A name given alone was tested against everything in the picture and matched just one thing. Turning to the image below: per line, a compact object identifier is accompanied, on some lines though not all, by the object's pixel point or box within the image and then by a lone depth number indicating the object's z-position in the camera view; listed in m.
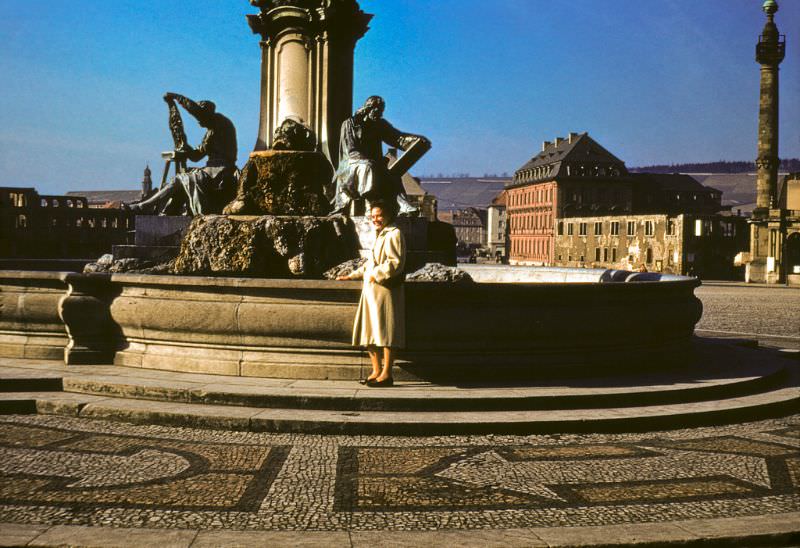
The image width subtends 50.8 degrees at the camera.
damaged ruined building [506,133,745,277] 69.25
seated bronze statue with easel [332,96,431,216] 11.38
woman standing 6.89
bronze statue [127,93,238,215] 13.04
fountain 7.27
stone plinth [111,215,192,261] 11.78
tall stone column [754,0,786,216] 65.19
